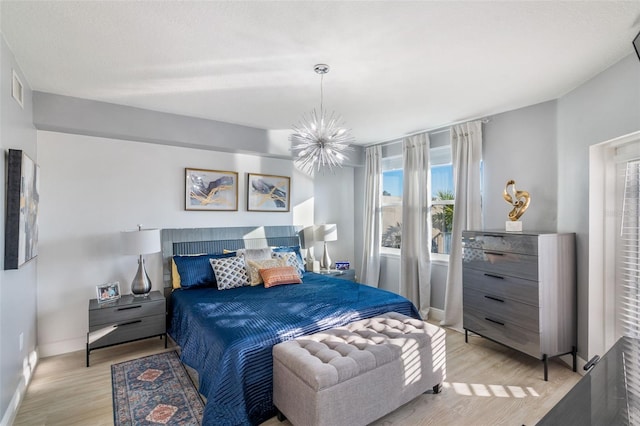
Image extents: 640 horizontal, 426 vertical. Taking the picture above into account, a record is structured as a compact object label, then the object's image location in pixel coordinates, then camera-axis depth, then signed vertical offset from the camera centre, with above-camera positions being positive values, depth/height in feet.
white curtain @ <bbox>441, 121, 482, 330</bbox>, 12.40 +0.53
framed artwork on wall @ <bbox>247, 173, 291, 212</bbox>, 14.65 +0.95
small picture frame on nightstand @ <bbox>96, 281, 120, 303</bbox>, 10.49 -2.65
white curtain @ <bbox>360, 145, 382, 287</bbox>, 16.75 -0.12
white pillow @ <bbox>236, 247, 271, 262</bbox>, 12.75 -1.66
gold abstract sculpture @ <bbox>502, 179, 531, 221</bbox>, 10.42 +0.38
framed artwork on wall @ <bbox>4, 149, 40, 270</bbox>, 6.91 +0.04
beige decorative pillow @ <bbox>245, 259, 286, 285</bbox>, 11.93 -2.03
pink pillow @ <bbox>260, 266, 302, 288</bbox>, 11.63 -2.35
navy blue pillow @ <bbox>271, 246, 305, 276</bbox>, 13.62 -1.67
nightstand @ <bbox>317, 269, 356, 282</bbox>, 15.21 -2.92
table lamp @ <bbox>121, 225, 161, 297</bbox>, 10.61 -1.17
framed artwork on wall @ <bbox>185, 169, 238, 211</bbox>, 13.08 +0.98
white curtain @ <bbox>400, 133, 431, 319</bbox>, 14.29 -0.55
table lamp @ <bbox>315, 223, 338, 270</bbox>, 15.56 -1.10
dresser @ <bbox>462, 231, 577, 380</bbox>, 9.14 -2.39
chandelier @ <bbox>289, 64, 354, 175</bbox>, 8.66 +1.98
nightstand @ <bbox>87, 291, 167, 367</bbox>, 9.83 -3.45
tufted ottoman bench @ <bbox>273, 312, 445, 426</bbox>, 6.13 -3.34
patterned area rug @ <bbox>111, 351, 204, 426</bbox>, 7.34 -4.68
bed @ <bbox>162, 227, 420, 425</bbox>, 6.67 -2.80
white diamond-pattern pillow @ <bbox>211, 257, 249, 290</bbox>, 11.43 -2.19
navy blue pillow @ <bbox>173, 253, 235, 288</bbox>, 11.57 -2.15
